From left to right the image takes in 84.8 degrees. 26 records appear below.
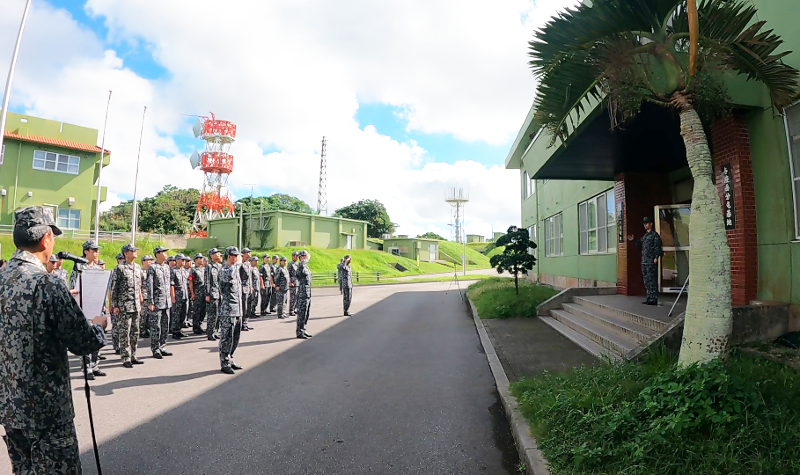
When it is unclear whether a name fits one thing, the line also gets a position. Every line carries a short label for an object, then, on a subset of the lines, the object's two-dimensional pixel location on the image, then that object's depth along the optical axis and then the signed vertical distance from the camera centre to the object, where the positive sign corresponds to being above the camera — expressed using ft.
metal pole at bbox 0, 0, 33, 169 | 43.21 +18.27
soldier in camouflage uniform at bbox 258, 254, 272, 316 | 47.65 -1.63
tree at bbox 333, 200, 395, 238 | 240.94 +31.38
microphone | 15.04 +0.34
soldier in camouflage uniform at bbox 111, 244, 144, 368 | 24.26 -2.03
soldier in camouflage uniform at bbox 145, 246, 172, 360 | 26.27 -2.20
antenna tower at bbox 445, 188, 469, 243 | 240.47 +36.87
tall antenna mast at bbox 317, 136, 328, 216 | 205.67 +47.37
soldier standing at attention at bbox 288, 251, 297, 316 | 45.59 -1.95
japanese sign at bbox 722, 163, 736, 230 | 20.31 +3.61
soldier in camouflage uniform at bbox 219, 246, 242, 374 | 22.56 -2.39
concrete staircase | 21.38 -2.89
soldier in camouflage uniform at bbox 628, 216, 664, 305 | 26.77 +1.12
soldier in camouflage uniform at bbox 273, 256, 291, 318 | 46.19 -1.34
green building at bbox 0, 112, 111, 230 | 93.71 +21.69
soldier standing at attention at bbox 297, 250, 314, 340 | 32.73 -1.94
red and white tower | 169.37 +39.70
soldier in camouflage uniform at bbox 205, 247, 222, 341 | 32.83 -1.84
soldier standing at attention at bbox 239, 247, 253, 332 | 39.91 -0.67
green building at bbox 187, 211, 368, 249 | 143.54 +12.95
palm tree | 12.75 +7.11
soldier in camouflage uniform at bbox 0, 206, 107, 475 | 8.35 -1.92
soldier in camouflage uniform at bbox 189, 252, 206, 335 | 37.47 -2.18
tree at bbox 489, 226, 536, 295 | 45.04 +2.19
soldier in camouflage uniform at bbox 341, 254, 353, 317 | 46.70 -1.57
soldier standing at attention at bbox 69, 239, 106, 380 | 21.70 +0.36
